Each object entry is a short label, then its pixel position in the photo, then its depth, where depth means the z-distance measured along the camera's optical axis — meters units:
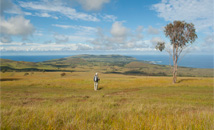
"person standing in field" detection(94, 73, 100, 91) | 23.17
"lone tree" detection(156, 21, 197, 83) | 31.08
